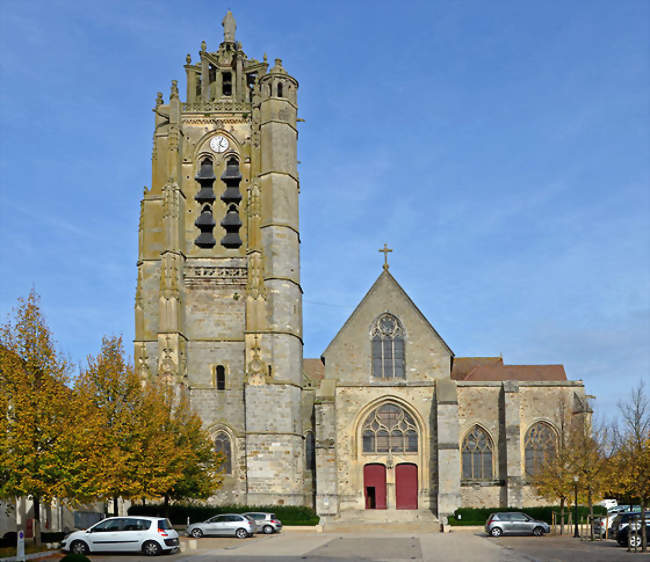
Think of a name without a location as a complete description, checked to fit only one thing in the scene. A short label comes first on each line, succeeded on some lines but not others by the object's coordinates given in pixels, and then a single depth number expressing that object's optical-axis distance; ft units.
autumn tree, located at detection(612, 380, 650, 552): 95.04
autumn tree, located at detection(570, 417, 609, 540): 116.88
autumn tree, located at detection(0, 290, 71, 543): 83.46
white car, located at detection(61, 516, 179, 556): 88.94
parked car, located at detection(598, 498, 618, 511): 177.04
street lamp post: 115.24
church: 141.08
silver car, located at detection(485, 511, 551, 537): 116.37
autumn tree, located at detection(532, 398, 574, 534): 119.55
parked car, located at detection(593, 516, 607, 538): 116.26
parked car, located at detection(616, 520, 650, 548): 96.80
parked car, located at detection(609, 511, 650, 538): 102.52
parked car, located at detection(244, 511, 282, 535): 124.47
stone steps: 135.13
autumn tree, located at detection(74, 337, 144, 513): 92.02
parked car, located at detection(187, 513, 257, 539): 116.37
